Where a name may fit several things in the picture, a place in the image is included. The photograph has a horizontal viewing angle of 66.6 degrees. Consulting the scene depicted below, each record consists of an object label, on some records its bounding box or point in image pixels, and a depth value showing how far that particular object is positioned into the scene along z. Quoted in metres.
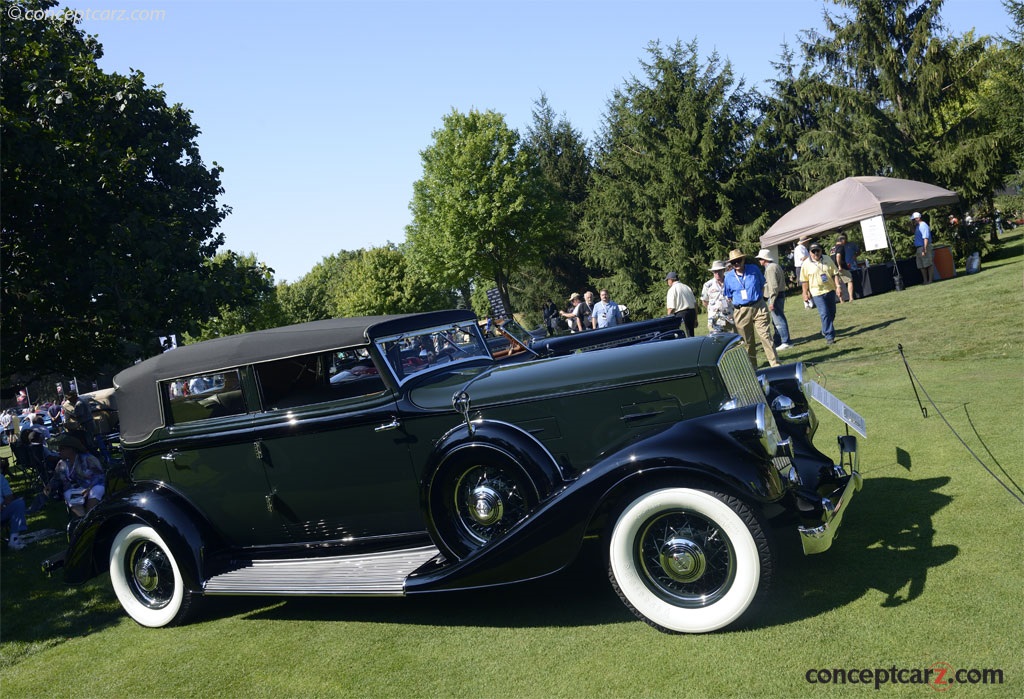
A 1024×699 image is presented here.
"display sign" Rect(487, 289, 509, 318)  24.74
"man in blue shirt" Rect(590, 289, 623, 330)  17.45
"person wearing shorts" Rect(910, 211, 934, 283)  19.77
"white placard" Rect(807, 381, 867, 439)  4.65
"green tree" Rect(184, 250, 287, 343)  16.12
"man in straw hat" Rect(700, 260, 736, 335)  12.55
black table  20.62
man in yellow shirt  13.80
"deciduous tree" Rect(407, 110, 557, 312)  40.47
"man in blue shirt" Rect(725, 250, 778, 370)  11.24
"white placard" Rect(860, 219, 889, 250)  19.66
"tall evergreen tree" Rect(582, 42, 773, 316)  32.59
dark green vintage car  3.89
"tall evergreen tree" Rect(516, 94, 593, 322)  45.12
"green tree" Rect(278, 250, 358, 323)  77.44
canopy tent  20.12
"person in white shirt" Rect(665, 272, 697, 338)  13.99
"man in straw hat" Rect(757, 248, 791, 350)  13.59
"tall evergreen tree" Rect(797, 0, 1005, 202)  25.03
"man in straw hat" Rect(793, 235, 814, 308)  15.87
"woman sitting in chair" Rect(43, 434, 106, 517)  9.73
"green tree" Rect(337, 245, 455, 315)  63.47
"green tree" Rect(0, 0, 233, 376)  10.95
